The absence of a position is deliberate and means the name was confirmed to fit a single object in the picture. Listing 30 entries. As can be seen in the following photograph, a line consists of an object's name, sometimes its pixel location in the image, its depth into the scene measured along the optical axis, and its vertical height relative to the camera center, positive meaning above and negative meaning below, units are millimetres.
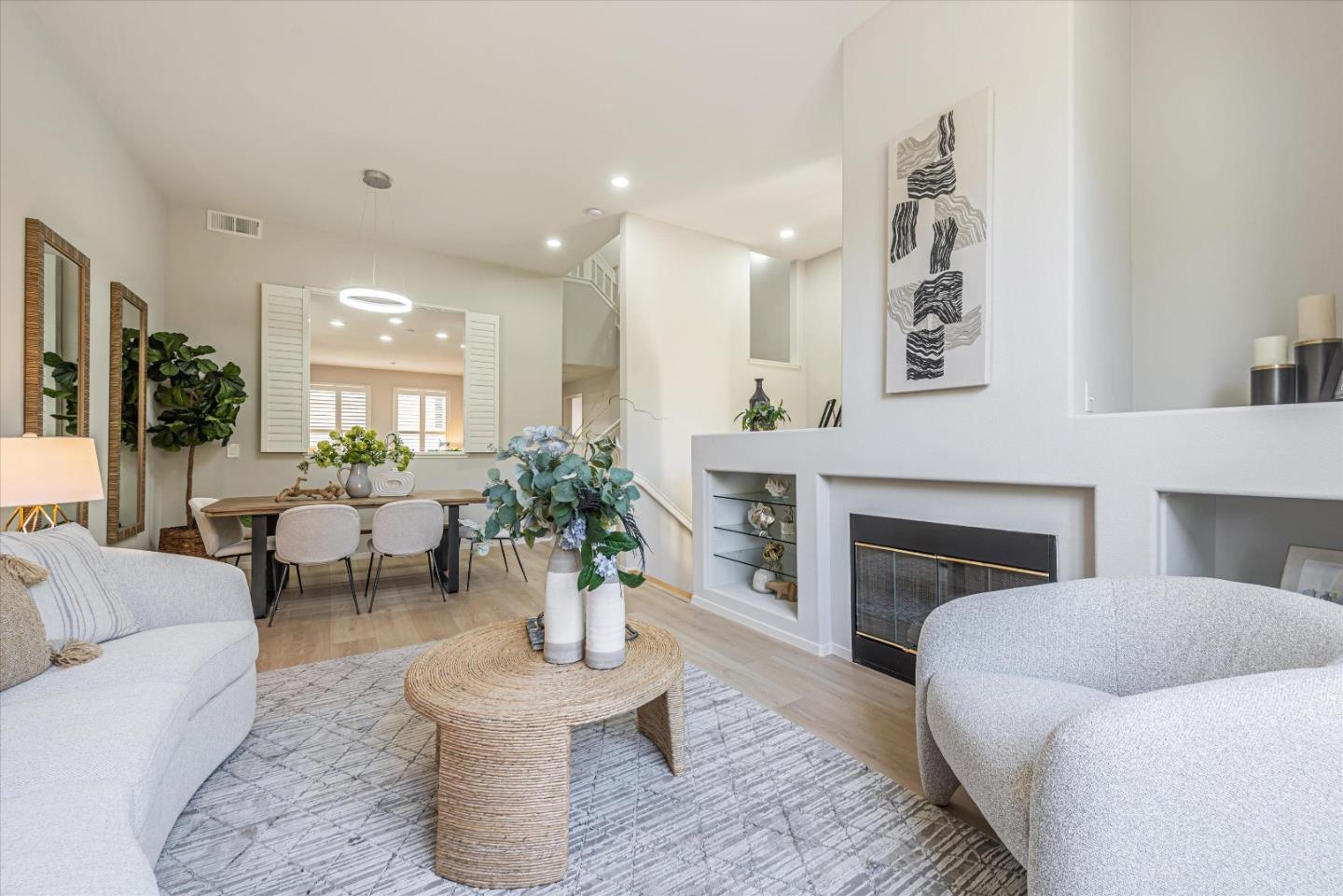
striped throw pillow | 1570 -420
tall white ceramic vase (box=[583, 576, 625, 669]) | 1584 -516
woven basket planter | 3990 -664
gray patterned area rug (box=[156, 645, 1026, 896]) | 1345 -1061
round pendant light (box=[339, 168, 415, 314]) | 3986 +1151
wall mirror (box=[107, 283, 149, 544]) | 3500 +232
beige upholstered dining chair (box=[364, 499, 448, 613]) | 3613 -526
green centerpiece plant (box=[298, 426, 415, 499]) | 4023 -43
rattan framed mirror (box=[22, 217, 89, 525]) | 2492 +571
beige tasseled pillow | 1355 -473
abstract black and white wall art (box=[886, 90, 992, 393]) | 2129 +820
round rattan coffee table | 1306 -787
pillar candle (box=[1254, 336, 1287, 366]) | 1729 +310
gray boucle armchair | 852 -553
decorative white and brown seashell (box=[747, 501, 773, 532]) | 3404 -426
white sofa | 818 -601
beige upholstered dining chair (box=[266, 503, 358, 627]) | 3322 -525
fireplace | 2082 -523
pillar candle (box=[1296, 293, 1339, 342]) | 1651 +393
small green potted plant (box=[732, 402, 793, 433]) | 3564 +217
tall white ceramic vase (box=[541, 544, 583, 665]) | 1595 -470
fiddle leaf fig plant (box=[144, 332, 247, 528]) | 4066 +443
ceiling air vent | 4586 +1943
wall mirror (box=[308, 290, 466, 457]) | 5137 +765
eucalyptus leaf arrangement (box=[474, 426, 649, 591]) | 1524 -149
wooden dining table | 3404 -506
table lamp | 1878 -75
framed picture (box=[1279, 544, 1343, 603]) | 1623 -383
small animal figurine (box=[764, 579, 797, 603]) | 3344 -879
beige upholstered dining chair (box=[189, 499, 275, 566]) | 3490 -586
